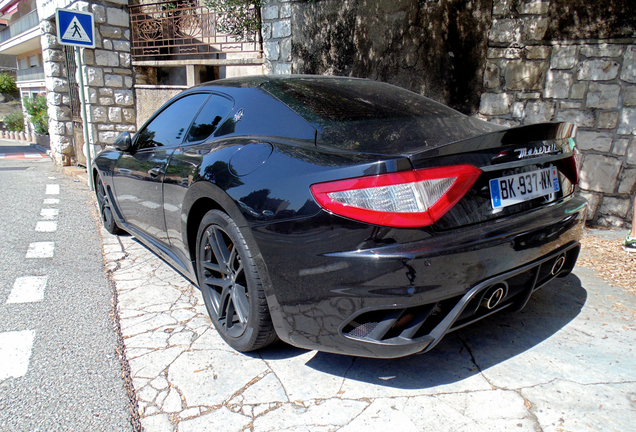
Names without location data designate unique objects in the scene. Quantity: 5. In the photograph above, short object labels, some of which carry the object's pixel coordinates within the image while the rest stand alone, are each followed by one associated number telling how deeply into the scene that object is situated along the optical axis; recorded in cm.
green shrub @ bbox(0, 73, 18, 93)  3183
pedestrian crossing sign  641
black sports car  170
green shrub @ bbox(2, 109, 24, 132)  2202
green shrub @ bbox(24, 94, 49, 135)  1645
